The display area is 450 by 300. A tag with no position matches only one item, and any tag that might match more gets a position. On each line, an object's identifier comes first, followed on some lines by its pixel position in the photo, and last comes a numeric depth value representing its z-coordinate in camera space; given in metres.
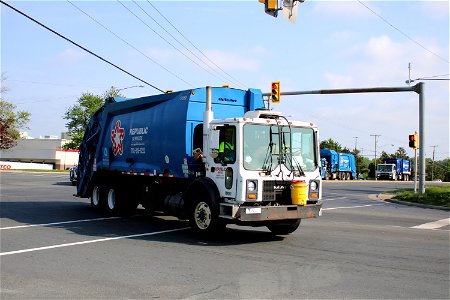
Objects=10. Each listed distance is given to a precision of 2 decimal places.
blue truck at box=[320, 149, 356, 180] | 58.49
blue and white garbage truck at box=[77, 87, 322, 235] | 9.98
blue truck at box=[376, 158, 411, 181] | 72.50
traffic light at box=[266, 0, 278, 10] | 12.34
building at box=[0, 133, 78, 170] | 102.06
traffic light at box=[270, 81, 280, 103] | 25.53
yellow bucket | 10.21
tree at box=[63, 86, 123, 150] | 91.19
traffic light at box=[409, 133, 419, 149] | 26.75
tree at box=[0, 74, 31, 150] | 66.47
